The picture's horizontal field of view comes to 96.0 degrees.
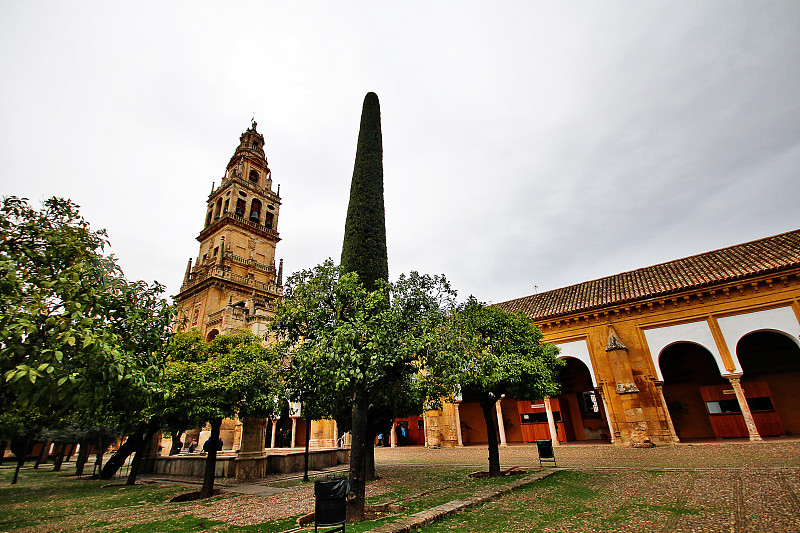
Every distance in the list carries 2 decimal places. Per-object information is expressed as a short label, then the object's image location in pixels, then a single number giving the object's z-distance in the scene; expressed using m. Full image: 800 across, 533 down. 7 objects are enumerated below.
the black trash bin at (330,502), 6.08
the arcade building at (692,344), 17.50
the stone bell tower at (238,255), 33.56
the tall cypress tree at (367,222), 12.16
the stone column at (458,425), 24.69
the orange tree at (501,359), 11.41
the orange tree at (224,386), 11.28
